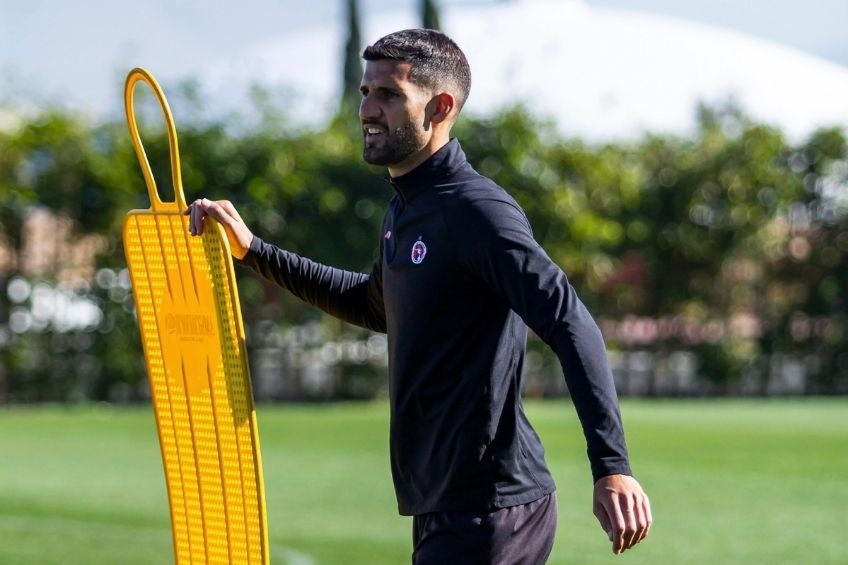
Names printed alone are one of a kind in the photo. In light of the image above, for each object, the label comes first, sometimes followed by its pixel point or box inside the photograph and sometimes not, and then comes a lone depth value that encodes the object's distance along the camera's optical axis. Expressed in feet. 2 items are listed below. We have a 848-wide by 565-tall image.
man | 22.50
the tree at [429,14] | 221.05
